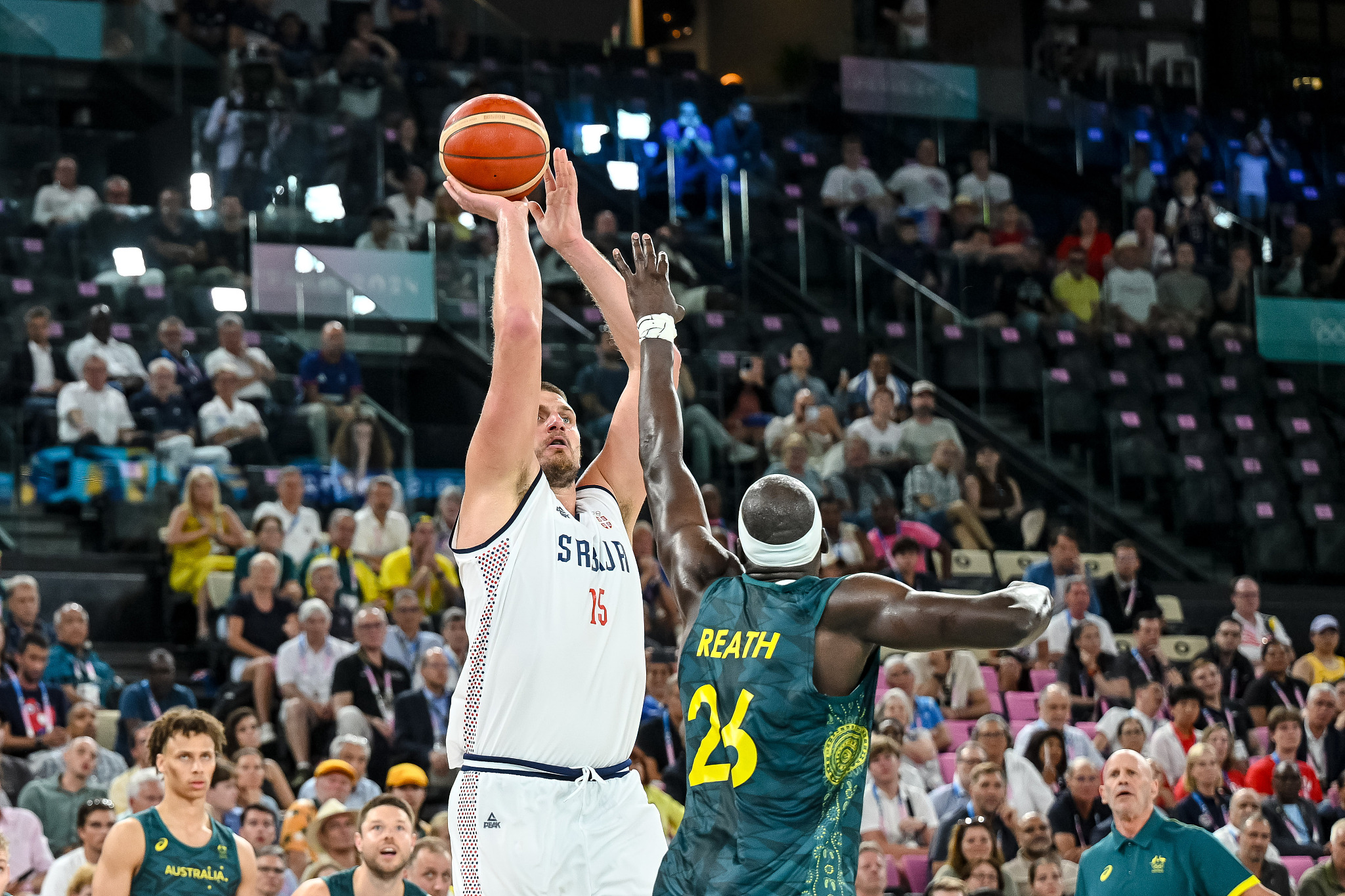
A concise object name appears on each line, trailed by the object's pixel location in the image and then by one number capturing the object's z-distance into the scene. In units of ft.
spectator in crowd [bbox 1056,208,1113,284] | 68.85
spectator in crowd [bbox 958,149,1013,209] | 71.77
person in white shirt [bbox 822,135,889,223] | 69.97
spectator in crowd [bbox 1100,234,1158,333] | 65.46
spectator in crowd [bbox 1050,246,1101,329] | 65.05
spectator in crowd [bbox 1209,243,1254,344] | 65.51
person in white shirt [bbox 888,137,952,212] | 71.20
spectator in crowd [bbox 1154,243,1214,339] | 65.87
